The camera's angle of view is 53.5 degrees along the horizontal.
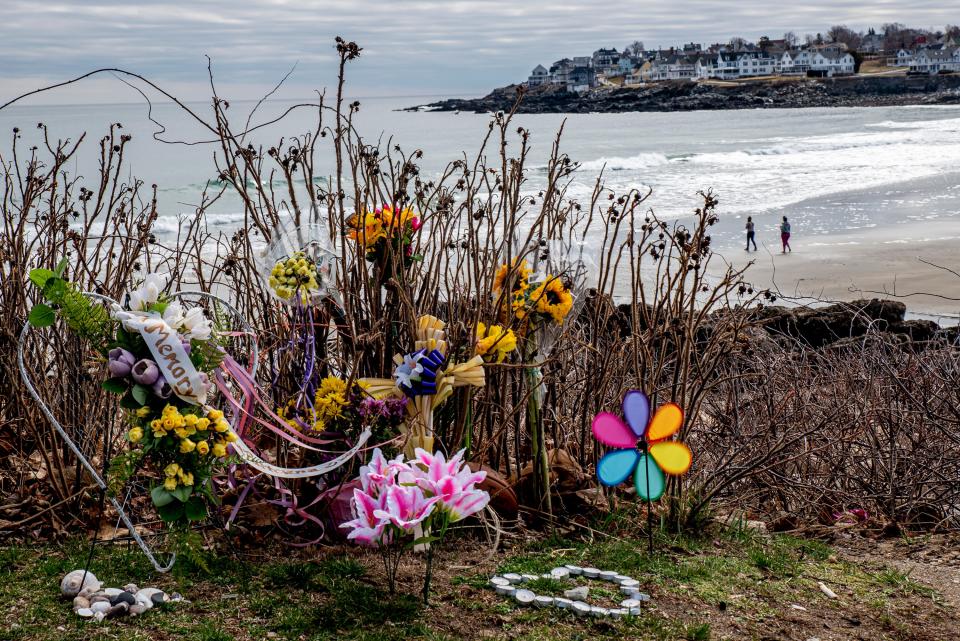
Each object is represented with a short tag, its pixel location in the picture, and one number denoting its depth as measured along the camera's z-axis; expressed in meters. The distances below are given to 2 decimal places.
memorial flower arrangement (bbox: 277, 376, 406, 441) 3.71
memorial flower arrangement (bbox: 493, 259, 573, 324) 4.08
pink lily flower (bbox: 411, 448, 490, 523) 3.26
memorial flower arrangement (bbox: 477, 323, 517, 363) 3.89
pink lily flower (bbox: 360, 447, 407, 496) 3.29
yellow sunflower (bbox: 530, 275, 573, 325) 4.08
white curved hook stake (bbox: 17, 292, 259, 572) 3.07
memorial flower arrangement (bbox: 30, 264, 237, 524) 3.13
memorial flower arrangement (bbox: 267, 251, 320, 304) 3.83
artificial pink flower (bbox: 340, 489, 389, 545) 3.27
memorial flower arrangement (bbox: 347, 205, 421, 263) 3.99
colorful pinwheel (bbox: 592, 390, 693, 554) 3.97
